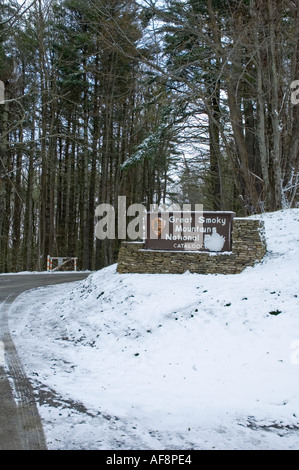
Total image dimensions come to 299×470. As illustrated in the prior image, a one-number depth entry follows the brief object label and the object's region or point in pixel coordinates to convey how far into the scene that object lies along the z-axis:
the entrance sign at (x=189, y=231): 10.46
